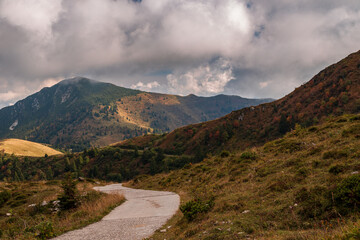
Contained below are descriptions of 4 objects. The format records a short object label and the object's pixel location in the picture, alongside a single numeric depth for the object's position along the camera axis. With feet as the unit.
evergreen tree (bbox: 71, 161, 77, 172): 420.36
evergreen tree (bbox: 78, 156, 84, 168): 467.23
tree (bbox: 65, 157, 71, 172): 441.68
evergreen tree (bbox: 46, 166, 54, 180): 424.70
